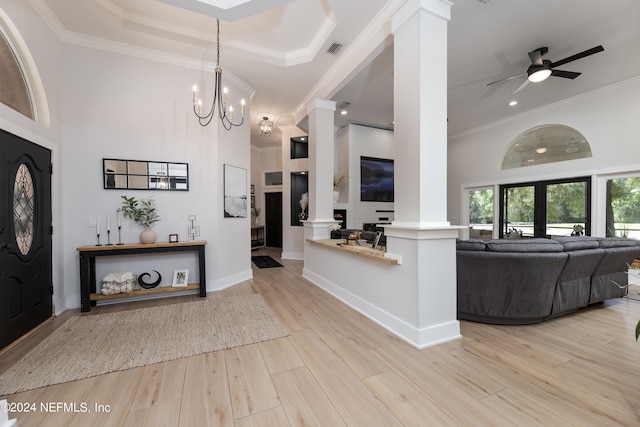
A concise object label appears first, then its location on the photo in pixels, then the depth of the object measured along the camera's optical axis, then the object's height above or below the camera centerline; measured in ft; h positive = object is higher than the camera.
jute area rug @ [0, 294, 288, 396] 6.17 -3.82
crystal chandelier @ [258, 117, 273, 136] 16.93 +5.69
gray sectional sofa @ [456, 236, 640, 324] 8.23 -2.25
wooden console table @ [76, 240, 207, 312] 9.97 -1.89
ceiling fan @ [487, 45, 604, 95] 11.06 +6.21
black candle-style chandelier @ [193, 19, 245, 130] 12.05 +4.80
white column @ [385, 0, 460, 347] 7.39 +0.98
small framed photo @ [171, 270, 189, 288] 11.68 -3.03
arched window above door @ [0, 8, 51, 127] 7.65 +4.43
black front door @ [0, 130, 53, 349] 7.29 -0.75
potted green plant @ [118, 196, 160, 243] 11.10 -0.03
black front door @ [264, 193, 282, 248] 27.14 -0.81
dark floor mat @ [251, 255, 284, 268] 18.56 -3.89
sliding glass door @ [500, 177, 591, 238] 16.63 +0.10
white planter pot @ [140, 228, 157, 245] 11.04 -1.06
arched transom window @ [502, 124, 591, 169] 16.75 +4.48
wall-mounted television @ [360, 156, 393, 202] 21.26 +2.68
